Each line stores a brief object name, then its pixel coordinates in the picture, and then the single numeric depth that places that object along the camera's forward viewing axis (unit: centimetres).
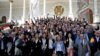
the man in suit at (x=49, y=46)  536
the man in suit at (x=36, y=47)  531
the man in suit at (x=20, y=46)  522
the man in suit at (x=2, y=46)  535
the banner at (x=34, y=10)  844
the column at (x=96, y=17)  1003
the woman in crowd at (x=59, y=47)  524
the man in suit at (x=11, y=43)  538
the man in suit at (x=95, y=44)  510
